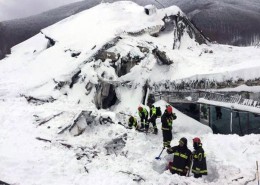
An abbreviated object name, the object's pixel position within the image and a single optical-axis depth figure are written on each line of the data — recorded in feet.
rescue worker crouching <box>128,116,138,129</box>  25.23
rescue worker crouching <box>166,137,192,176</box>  17.46
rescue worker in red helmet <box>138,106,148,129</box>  24.92
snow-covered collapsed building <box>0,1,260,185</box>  18.28
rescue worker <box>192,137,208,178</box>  17.03
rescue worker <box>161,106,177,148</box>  21.84
